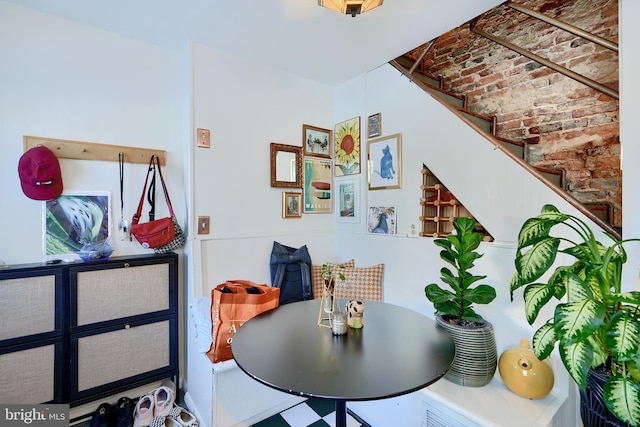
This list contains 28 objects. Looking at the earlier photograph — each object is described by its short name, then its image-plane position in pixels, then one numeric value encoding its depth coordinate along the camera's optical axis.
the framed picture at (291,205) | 2.77
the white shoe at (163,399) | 1.98
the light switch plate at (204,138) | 2.30
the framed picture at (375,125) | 2.63
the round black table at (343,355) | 0.97
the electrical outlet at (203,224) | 2.30
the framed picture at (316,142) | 2.90
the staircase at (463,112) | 1.98
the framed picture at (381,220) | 2.52
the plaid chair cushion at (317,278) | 2.64
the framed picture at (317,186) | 2.93
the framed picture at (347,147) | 2.84
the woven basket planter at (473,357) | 1.60
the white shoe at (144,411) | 1.91
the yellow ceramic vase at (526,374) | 1.49
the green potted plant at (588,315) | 0.93
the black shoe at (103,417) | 1.82
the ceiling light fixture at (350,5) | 1.45
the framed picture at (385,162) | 2.48
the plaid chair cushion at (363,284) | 2.46
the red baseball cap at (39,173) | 1.80
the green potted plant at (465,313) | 1.60
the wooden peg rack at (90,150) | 1.91
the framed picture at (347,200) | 2.86
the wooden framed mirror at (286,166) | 2.69
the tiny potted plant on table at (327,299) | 1.45
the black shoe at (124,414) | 1.88
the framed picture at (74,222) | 1.94
